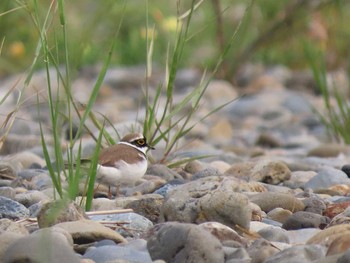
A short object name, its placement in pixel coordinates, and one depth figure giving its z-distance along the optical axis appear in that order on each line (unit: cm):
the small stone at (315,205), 762
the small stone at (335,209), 749
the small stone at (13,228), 642
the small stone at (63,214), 643
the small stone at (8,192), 774
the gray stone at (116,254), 593
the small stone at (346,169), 984
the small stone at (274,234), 662
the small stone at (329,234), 617
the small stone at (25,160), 1026
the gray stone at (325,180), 904
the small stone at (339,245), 584
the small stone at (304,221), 706
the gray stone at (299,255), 571
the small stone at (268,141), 1554
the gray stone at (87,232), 627
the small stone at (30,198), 771
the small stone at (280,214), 740
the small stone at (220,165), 997
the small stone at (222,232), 637
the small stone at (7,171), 895
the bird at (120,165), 825
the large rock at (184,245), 584
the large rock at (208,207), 676
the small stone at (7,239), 577
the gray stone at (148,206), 732
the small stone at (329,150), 1259
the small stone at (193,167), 966
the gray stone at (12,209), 709
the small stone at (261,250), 585
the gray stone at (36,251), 545
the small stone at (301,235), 661
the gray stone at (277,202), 763
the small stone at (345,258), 544
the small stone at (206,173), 889
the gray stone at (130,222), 676
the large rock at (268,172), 921
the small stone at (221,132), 1670
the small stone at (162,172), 916
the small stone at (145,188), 848
